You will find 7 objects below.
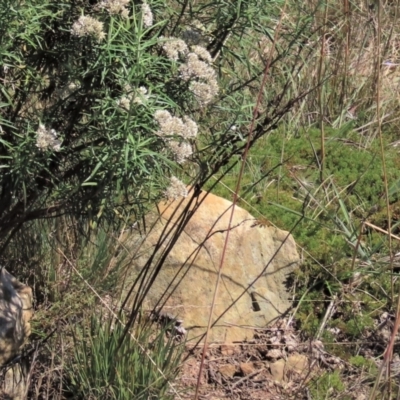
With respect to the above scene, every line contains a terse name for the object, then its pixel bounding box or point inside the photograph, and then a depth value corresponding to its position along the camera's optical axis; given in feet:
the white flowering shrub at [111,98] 7.47
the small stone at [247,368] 14.01
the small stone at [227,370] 13.93
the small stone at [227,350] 14.40
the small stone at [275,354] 14.25
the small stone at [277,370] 13.94
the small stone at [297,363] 13.98
